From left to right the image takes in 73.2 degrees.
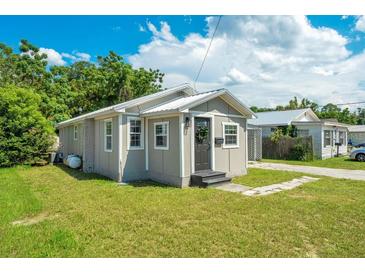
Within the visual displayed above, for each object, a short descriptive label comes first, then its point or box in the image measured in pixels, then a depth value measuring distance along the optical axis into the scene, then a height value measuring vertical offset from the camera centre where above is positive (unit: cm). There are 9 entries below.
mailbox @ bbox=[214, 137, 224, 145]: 923 -4
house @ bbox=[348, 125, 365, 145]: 3347 +52
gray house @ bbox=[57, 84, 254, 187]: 841 +7
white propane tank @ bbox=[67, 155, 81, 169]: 1288 -118
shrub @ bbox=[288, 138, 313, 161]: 1694 -88
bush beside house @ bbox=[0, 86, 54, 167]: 1335 +64
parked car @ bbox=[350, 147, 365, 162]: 1600 -111
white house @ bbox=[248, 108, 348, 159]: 1797 +83
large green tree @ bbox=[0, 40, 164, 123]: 2170 +561
